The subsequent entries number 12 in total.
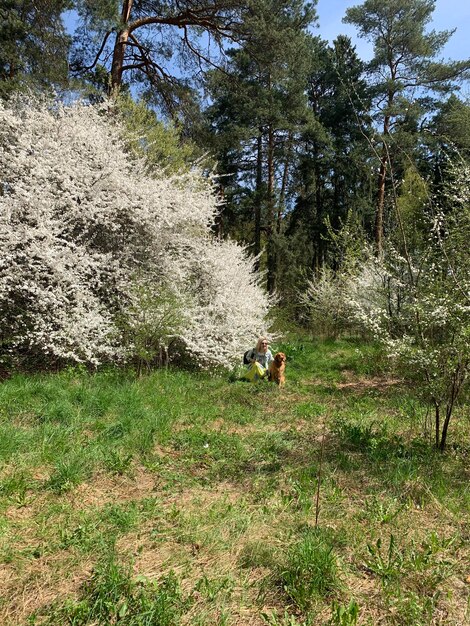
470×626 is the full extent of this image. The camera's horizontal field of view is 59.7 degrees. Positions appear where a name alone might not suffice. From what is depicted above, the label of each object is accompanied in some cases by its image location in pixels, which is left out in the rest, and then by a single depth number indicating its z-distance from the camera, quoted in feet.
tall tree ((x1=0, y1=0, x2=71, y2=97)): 28.37
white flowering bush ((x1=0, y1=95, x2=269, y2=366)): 21.02
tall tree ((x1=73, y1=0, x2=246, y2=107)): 34.29
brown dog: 23.25
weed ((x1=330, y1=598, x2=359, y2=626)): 6.13
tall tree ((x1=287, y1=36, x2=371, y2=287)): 68.39
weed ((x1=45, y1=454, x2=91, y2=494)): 9.82
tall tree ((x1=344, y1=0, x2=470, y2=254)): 47.26
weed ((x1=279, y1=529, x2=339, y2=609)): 6.68
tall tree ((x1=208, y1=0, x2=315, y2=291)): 34.83
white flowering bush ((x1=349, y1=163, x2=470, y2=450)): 12.00
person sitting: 24.02
